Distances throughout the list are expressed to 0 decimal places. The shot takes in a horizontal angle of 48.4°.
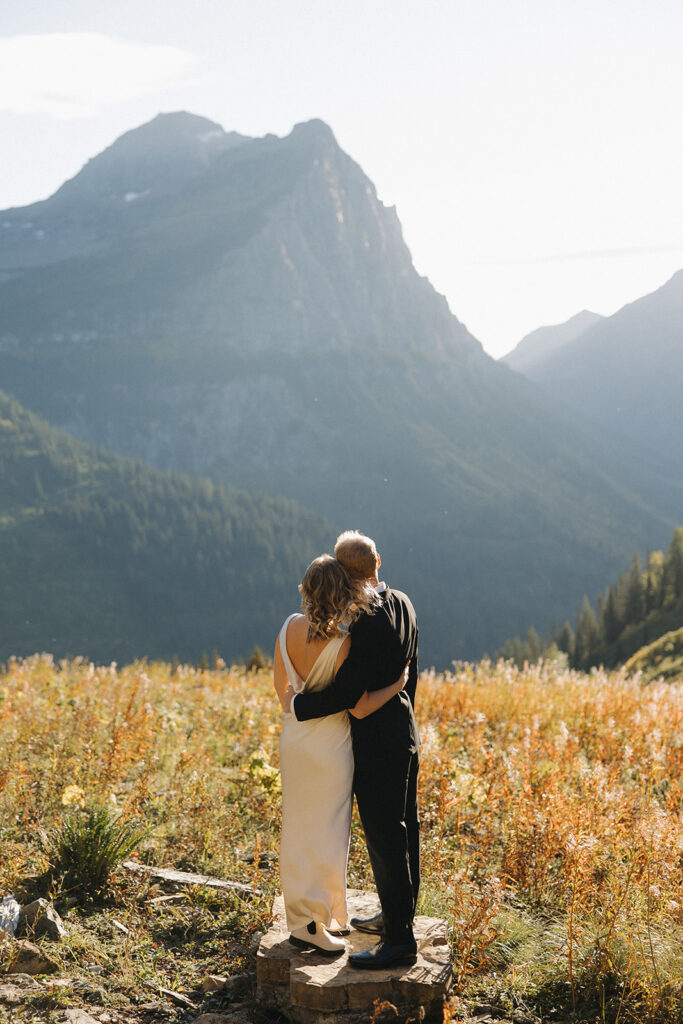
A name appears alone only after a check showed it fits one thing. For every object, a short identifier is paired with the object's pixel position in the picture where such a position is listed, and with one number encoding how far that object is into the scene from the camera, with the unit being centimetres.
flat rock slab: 340
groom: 358
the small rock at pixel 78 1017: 350
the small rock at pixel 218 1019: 349
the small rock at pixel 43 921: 409
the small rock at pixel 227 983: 390
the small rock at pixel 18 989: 362
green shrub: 462
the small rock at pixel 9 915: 396
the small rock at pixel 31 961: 387
